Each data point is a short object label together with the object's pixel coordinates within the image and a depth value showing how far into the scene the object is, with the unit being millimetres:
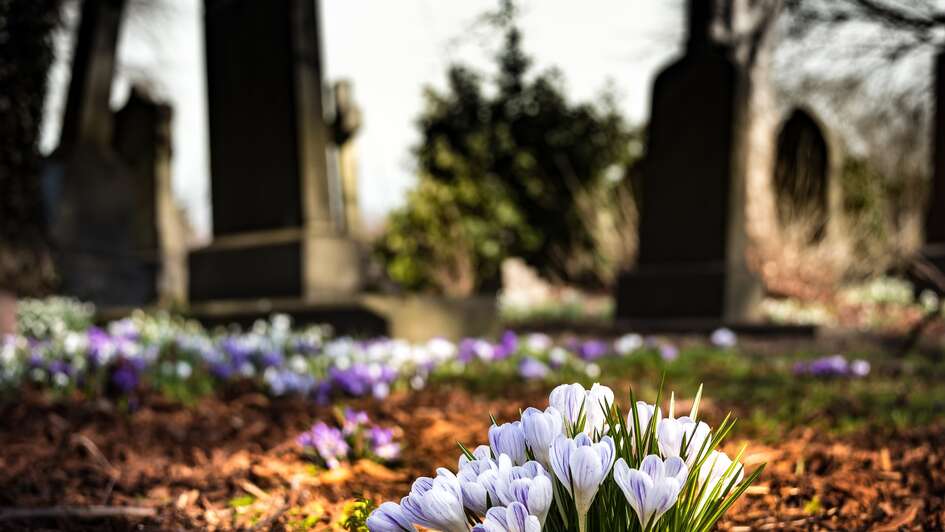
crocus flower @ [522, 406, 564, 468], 1341
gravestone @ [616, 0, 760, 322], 9070
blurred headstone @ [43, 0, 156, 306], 10453
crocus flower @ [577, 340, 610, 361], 5234
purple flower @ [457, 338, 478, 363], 5266
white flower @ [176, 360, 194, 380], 4333
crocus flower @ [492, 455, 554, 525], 1197
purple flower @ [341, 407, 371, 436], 2577
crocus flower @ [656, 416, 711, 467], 1372
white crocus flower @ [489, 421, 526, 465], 1389
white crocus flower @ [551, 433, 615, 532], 1220
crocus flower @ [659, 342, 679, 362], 5316
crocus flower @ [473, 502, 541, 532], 1176
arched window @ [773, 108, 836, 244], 13898
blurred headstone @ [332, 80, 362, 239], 11008
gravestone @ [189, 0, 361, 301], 6965
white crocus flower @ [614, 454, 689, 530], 1219
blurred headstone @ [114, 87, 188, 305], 12703
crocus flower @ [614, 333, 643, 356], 5922
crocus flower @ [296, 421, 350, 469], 2455
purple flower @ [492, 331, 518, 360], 5242
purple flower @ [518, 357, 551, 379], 4469
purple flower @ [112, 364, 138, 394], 4003
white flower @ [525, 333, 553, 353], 5516
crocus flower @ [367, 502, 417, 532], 1248
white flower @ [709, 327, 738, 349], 6121
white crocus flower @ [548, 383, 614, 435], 1461
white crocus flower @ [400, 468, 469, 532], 1203
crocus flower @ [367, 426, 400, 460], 2512
